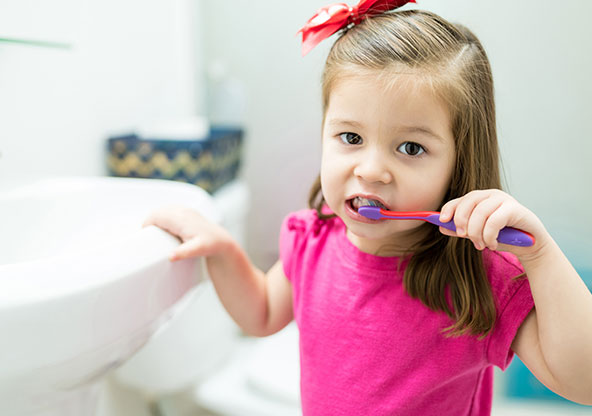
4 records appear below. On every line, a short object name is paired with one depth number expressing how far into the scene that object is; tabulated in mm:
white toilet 970
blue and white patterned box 943
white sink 389
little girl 441
